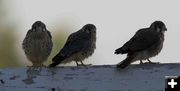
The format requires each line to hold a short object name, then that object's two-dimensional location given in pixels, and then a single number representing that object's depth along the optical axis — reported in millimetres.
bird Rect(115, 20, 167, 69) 8316
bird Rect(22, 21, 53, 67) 11127
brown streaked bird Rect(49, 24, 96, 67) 9632
